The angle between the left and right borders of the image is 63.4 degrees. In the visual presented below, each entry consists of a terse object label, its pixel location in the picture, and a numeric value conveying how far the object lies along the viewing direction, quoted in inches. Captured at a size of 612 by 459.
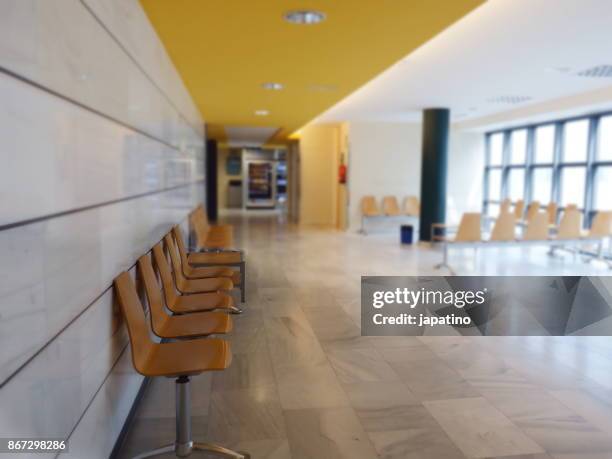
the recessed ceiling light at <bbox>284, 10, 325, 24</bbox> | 146.3
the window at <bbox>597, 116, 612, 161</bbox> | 363.3
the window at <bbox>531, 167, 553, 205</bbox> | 434.0
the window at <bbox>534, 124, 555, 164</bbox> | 430.0
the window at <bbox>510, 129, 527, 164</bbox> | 469.2
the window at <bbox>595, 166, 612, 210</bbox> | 366.0
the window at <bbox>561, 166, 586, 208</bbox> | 393.5
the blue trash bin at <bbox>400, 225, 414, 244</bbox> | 409.4
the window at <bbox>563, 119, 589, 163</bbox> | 389.1
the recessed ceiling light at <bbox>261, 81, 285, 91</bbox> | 259.8
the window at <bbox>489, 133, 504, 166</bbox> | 505.5
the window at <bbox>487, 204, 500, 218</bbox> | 514.8
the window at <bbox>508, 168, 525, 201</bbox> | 473.1
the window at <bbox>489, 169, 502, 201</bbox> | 510.9
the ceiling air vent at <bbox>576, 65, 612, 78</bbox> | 251.1
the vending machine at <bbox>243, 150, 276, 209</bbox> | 793.6
